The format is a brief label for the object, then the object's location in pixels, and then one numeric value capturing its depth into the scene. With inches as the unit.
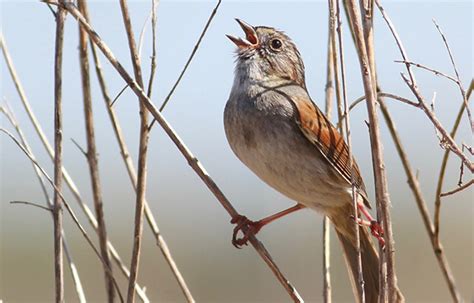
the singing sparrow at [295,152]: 315.0
